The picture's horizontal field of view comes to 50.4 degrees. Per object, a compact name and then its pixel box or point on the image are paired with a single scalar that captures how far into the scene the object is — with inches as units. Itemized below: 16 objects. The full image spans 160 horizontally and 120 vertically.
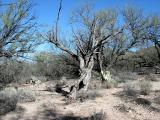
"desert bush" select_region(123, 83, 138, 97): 307.6
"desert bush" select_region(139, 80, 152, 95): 307.8
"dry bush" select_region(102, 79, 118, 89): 377.8
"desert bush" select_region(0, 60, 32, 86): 371.3
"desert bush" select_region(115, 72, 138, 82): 513.6
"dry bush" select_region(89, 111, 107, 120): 224.2
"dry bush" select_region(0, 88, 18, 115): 266.6
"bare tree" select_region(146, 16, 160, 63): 536.6
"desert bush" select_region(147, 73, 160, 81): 477.4
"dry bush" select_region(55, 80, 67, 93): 384.7
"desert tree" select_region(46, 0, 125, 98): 332.7
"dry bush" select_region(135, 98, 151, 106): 262.1
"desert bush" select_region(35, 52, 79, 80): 593.0
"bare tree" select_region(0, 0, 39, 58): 288.6
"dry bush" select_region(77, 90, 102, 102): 303.0
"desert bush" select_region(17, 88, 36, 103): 301.4
